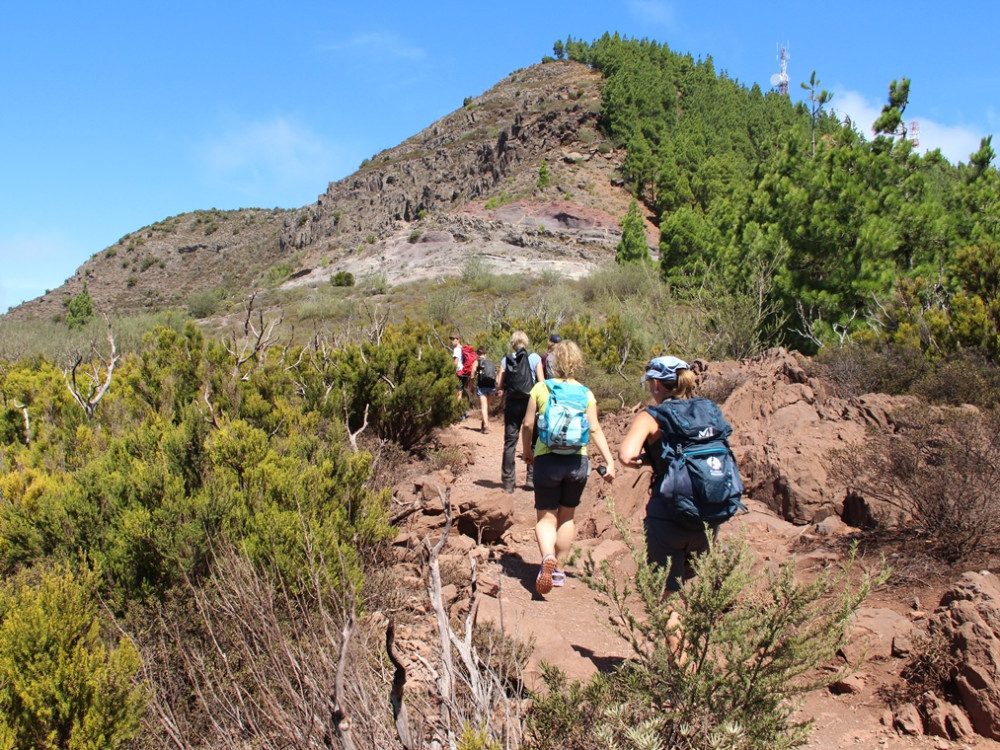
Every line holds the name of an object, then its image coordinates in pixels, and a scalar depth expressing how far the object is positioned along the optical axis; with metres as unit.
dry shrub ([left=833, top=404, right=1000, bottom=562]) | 4.15
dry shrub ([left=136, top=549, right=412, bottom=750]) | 2.13
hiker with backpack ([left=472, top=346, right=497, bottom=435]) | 9.98
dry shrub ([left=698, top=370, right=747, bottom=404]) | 8.93
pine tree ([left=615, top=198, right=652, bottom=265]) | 35.86
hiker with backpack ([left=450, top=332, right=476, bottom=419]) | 11.48
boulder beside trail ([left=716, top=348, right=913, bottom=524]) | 5.71
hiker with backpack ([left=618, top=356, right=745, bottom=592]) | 3.15
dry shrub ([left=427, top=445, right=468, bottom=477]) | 8.28
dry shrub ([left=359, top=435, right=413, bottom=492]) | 5.77
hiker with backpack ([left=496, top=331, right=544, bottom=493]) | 6.68
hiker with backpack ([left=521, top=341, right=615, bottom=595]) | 4.33
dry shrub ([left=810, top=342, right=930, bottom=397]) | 8.30
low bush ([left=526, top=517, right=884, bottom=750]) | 2.18
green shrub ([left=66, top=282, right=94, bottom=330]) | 38.78
